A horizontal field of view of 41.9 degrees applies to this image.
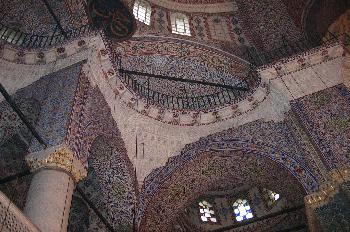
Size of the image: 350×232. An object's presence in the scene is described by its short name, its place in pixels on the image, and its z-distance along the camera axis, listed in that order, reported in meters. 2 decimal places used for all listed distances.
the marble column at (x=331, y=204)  6.82
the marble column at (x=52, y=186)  5.14
